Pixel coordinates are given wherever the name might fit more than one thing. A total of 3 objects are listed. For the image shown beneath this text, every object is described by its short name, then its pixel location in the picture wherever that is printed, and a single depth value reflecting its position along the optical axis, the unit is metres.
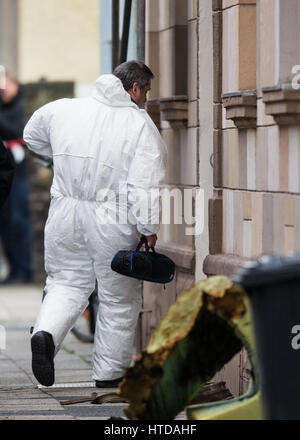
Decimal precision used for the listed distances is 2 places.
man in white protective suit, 17.19
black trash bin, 9.94
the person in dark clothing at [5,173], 17.59
